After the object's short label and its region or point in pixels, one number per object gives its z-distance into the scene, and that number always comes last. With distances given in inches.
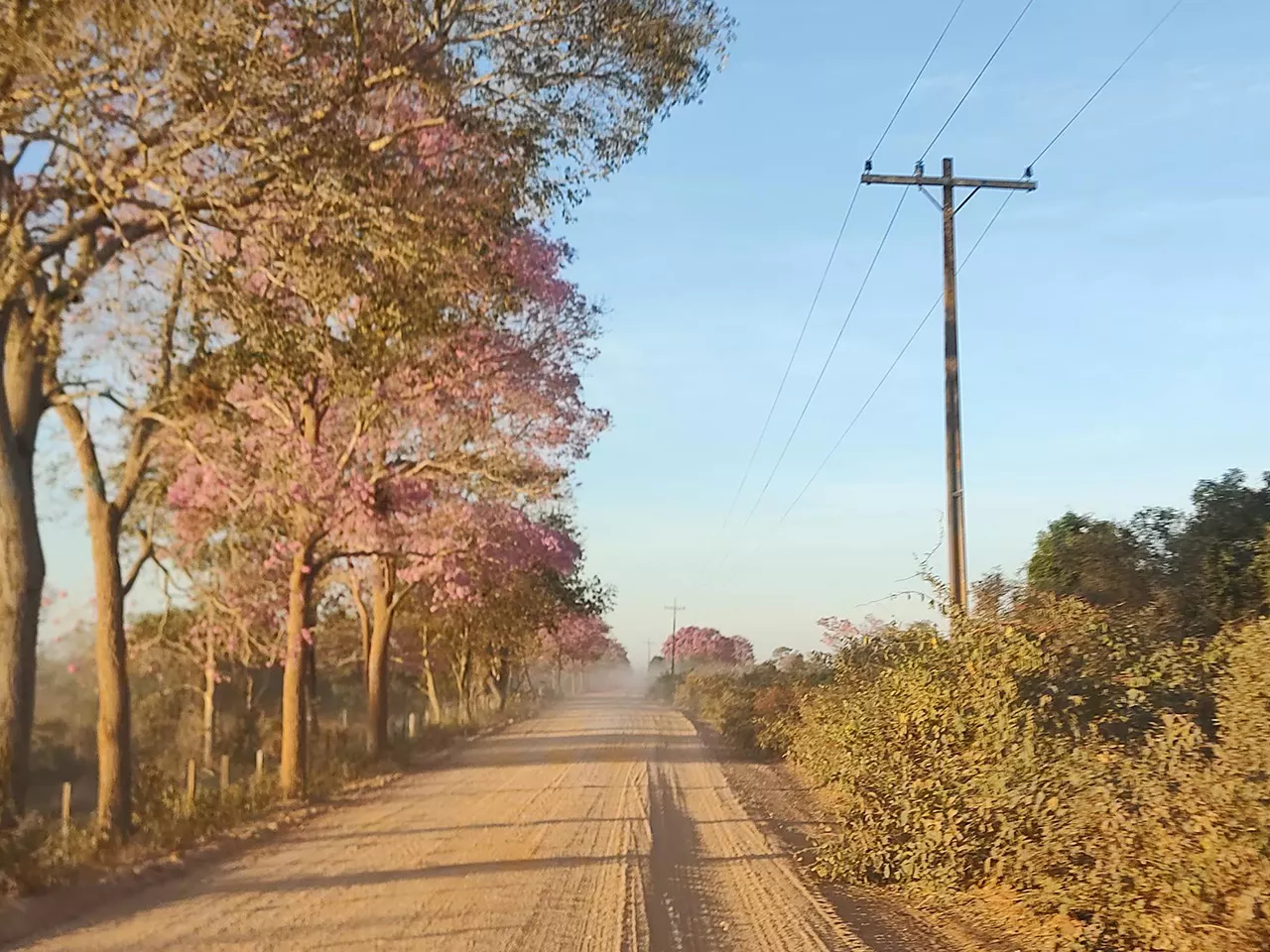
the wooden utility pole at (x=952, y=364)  653.3
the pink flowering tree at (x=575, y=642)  2768.2
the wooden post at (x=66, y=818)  496.4
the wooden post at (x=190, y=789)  629.6
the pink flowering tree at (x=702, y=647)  4387.3
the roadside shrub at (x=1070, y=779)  285.9
